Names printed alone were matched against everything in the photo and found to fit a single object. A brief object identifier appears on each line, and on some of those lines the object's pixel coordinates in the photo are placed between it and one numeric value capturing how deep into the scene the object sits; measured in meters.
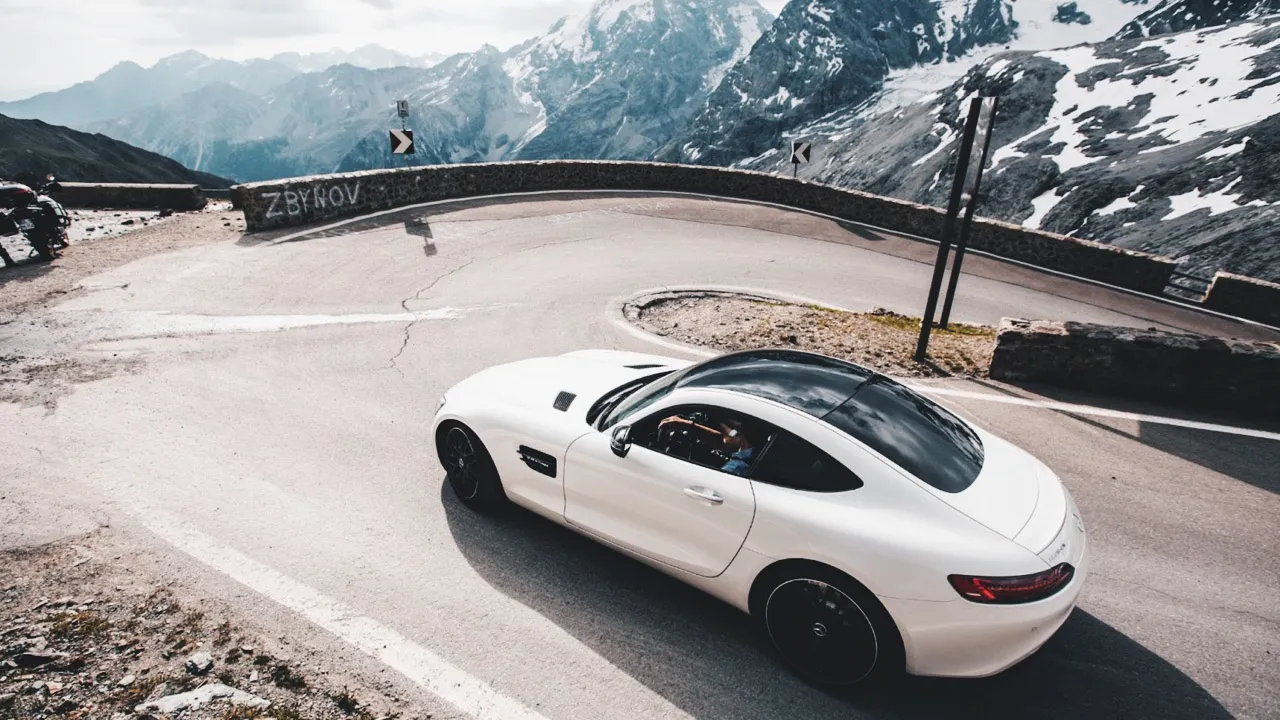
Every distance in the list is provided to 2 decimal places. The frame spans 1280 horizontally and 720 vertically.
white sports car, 2.95
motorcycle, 10.42
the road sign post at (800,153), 17.31
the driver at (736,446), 3.50
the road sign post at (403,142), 13.94
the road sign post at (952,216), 6.71
